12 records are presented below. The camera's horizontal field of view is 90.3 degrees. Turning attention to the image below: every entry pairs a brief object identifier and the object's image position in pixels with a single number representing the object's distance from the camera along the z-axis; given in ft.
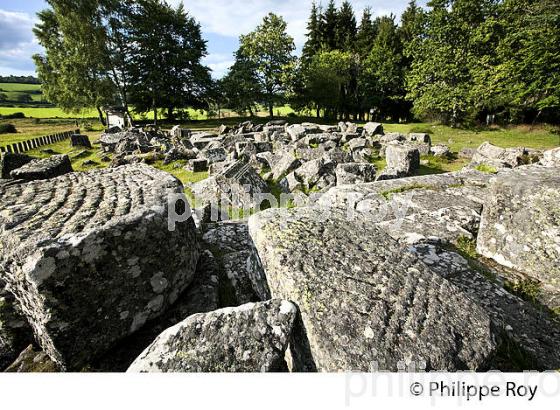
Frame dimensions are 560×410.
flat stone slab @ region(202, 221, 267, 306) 10.50
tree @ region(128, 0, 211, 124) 126.72
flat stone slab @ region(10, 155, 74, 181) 20.88
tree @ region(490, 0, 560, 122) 66.69
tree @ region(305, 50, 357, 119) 142.61
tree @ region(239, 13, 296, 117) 139.95
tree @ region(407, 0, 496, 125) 85.31
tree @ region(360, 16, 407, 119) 132.05
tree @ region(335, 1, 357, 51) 164.55
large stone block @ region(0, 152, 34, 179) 36.14
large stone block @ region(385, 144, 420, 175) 35.44
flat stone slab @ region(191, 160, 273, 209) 27.81
